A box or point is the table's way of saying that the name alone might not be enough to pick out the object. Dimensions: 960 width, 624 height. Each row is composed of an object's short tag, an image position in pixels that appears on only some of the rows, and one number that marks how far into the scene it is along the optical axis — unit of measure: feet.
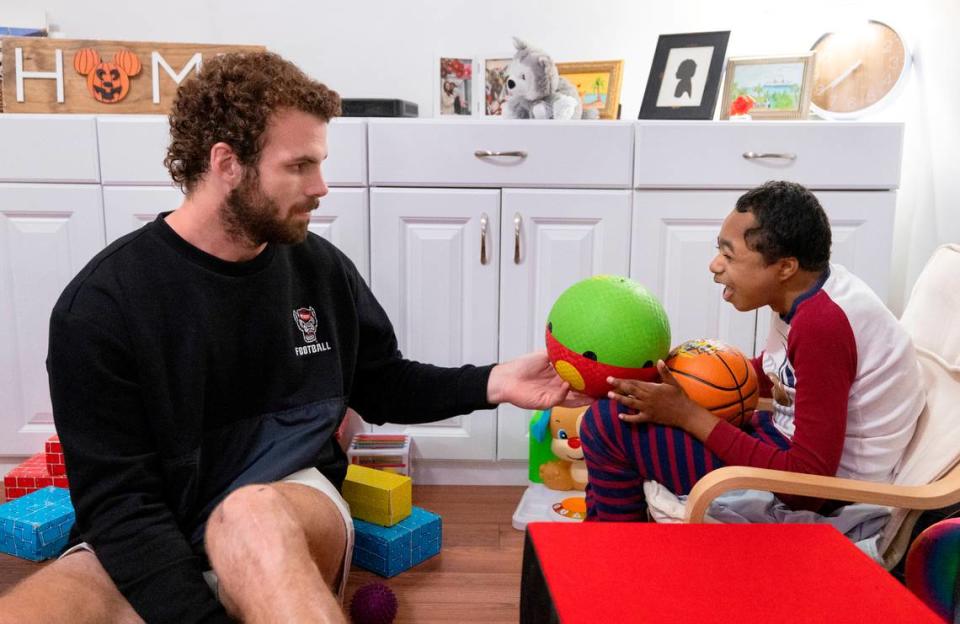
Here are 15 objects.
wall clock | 8.69
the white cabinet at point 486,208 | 7.72
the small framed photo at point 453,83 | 8.82
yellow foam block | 6.62
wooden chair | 4.34
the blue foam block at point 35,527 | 6.66
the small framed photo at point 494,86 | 8.63
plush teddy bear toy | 7.89
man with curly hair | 3.89
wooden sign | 8.07
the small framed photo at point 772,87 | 8.05
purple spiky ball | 5.63
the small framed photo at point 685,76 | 7.98
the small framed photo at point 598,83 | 8.57
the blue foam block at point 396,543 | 6.50
